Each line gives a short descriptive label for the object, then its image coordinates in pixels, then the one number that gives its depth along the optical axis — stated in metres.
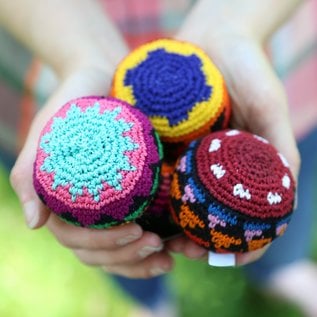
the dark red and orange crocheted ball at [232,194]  0.24
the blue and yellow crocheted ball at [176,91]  0.27
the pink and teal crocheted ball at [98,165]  0.23
